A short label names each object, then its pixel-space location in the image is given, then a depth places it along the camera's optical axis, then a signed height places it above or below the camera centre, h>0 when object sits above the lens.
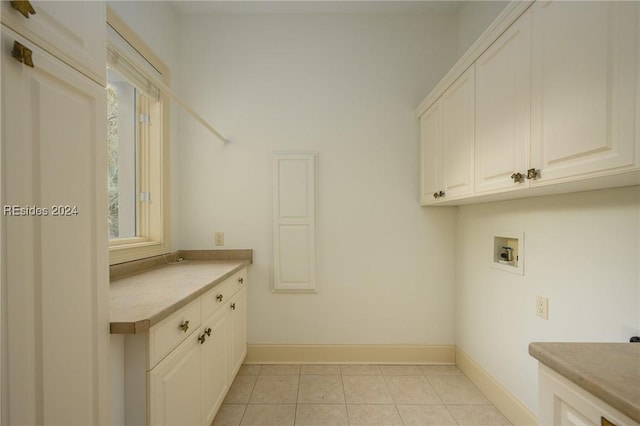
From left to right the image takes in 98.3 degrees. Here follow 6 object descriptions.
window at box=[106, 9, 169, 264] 1.81 +0.40
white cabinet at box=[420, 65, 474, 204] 1.70 +0.46
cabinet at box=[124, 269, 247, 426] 1.01 -0.71
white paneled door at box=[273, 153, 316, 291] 2.45 -0.11
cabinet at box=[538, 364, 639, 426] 0.62 -0.49
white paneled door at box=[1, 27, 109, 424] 0.61 -0.09
